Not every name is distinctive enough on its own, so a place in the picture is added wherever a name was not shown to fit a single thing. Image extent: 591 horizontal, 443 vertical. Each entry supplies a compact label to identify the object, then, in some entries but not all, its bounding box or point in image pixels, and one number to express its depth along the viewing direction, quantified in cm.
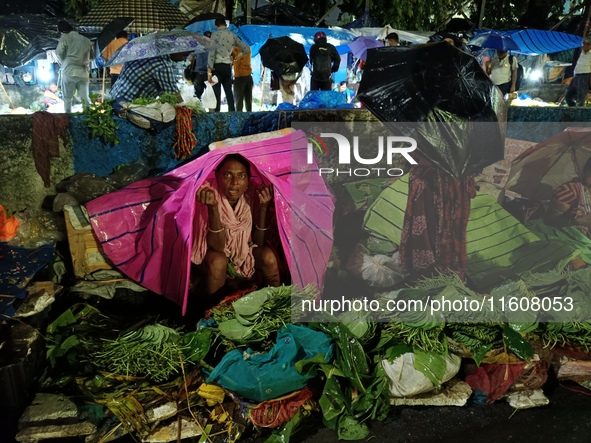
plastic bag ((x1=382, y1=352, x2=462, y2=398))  334
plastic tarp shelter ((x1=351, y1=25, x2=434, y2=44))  1458
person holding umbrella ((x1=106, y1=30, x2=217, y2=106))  648
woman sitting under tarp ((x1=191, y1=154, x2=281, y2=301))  392
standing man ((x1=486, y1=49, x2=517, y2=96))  1152
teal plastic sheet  308
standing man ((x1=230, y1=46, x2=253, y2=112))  866
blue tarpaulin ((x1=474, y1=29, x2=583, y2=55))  1583
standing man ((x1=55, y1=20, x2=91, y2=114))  821
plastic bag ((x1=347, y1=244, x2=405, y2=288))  449
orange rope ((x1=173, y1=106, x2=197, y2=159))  540
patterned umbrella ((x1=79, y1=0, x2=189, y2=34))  1056
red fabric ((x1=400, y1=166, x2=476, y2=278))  430
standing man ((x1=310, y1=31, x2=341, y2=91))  986
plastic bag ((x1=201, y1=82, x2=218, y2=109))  895
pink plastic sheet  399
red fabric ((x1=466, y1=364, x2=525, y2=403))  346
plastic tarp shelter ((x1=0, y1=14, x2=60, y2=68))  1298
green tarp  447
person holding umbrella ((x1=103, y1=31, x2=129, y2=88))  876
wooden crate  444
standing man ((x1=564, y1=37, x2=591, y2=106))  1128
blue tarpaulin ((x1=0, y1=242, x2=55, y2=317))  339
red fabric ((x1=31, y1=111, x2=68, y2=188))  498
